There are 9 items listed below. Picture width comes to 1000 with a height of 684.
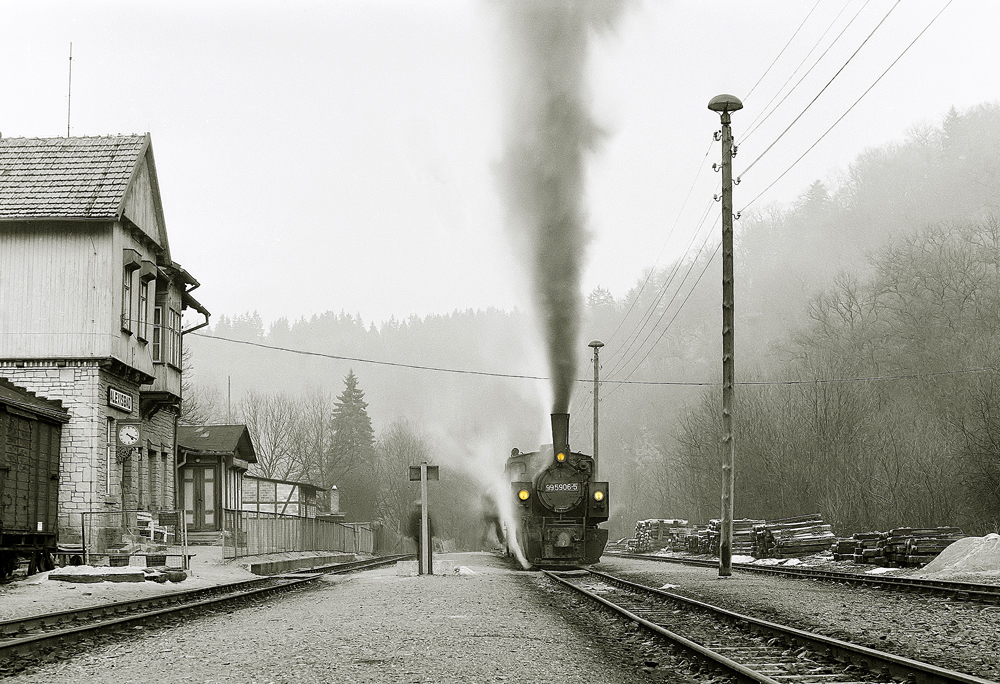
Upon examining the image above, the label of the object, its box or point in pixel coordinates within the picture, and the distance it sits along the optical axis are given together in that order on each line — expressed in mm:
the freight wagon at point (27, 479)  18578
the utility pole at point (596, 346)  42222
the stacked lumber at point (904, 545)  22016
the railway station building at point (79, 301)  22734
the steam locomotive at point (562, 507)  22578
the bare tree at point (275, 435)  77562
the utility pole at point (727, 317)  22094
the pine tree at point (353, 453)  73625
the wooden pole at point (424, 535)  20781
